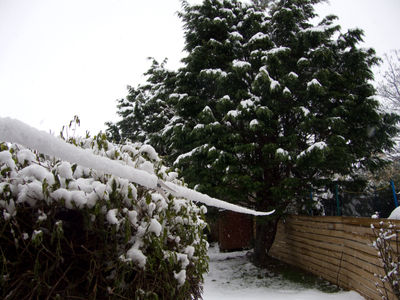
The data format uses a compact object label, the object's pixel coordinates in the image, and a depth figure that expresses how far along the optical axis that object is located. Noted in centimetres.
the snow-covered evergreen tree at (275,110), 675
